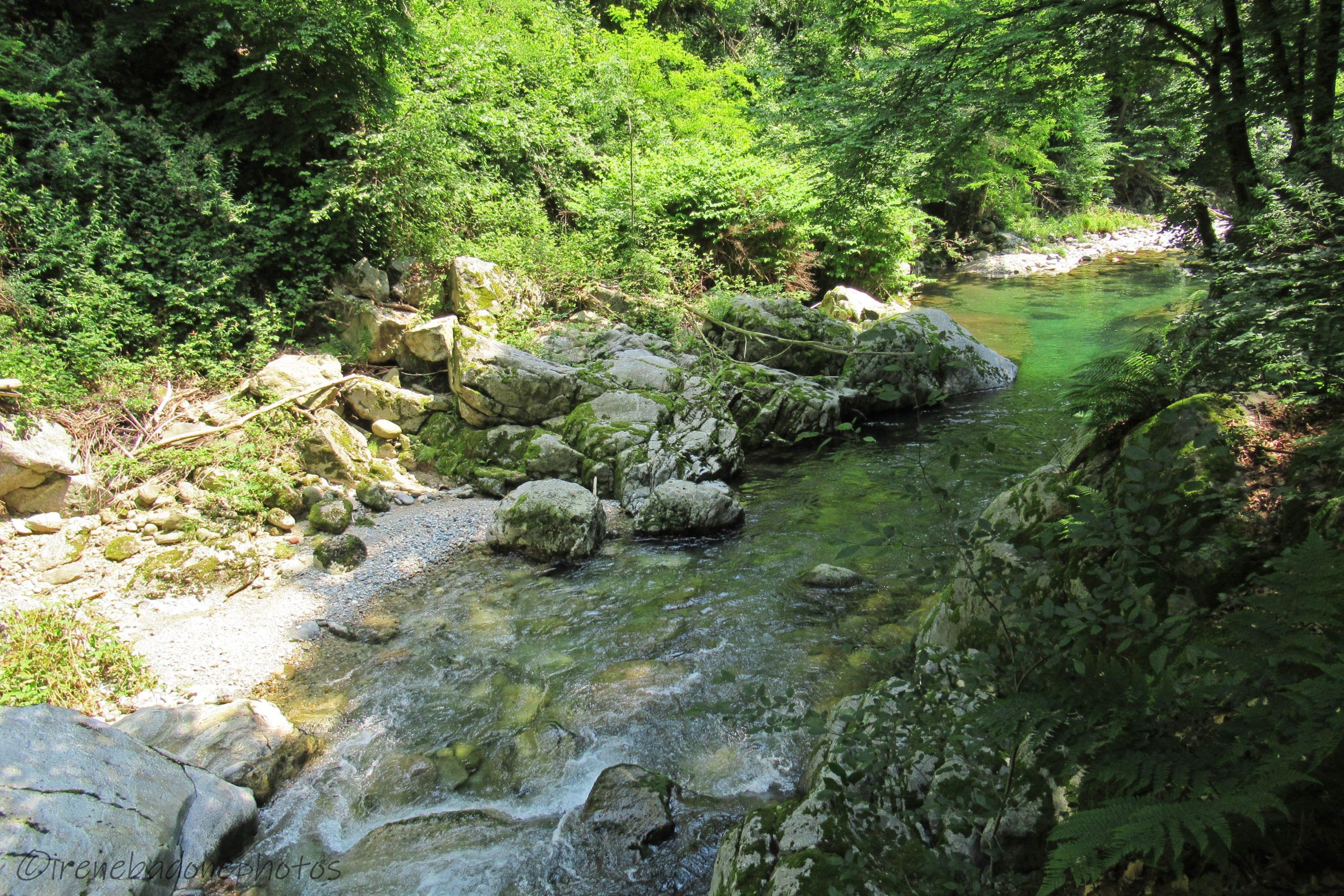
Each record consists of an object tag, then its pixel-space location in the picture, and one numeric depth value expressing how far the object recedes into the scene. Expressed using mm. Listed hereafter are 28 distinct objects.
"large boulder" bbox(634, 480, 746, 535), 7445
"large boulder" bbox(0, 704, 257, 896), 3098
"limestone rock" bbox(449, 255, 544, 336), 10211
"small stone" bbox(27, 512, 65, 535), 6141
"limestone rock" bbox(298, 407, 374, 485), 8195
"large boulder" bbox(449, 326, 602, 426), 9195
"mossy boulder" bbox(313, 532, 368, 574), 6801
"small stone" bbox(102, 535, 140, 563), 6211
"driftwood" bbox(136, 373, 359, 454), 7324
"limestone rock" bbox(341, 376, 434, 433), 9305
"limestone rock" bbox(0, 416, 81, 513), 6207
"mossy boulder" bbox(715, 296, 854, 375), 11055
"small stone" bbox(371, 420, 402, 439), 9117
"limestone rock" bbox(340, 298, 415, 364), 9938
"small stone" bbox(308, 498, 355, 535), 7387
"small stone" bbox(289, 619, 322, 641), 5742
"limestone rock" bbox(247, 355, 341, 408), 8555
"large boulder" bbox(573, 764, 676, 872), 3615
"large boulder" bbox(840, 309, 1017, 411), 10477
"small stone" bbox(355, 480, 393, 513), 8000
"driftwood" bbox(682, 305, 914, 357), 8200
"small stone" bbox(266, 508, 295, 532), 7254
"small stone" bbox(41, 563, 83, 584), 5809
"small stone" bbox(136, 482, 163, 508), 6832
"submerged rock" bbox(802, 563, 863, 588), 6102
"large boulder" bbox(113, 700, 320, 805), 4098
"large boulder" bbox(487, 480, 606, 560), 7012
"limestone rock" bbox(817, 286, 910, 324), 14219
